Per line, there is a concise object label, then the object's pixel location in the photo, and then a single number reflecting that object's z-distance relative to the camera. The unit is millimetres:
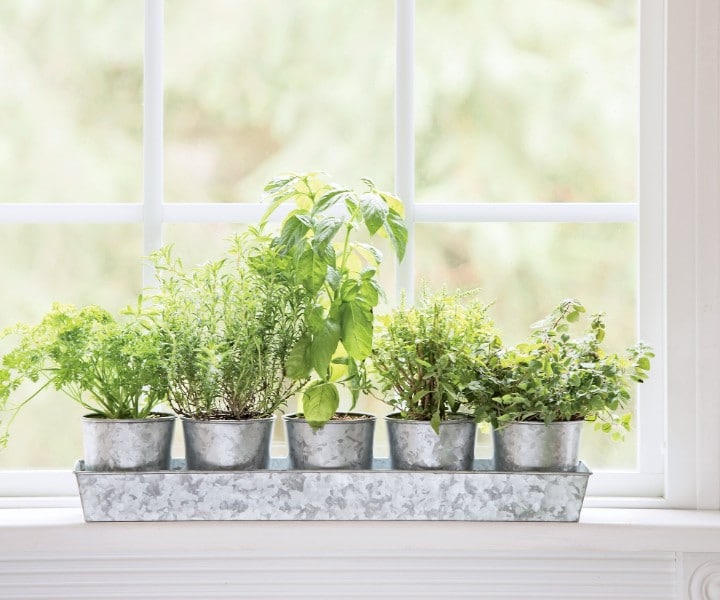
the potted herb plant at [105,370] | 2330
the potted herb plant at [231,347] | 2337
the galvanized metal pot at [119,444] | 2338
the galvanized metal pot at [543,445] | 2337
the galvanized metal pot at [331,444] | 2348
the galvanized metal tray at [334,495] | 2333
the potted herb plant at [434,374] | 2344
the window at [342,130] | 2515
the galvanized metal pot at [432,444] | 2344
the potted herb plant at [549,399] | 2330
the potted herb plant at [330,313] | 2326
